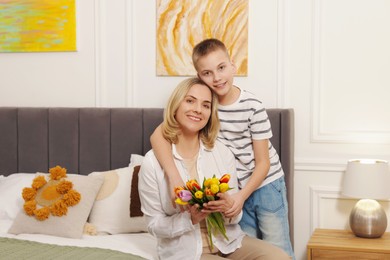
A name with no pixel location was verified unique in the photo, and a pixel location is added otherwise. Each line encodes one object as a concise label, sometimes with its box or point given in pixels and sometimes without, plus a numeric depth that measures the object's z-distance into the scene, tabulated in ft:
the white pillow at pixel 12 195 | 11.34
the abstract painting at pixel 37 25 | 13.19
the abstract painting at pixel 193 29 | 12.23
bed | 9.86
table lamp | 10.94
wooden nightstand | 10.41
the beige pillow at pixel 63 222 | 10.36
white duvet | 9.53
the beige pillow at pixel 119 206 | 10.72
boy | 9.23
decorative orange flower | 10.46
